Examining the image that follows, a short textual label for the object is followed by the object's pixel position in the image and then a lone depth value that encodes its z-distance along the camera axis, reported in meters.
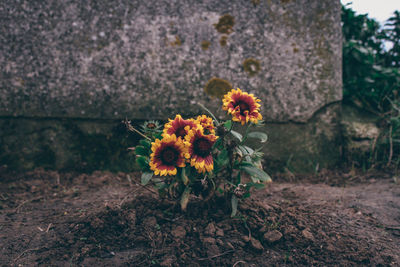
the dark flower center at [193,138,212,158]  1.23
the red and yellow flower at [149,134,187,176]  1.23
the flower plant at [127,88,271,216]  1.23
